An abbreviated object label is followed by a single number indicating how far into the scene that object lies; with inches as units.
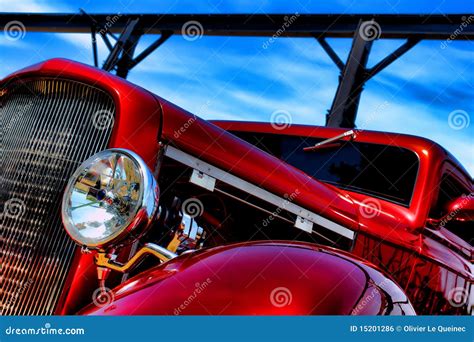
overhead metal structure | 283.3
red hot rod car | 58.4
